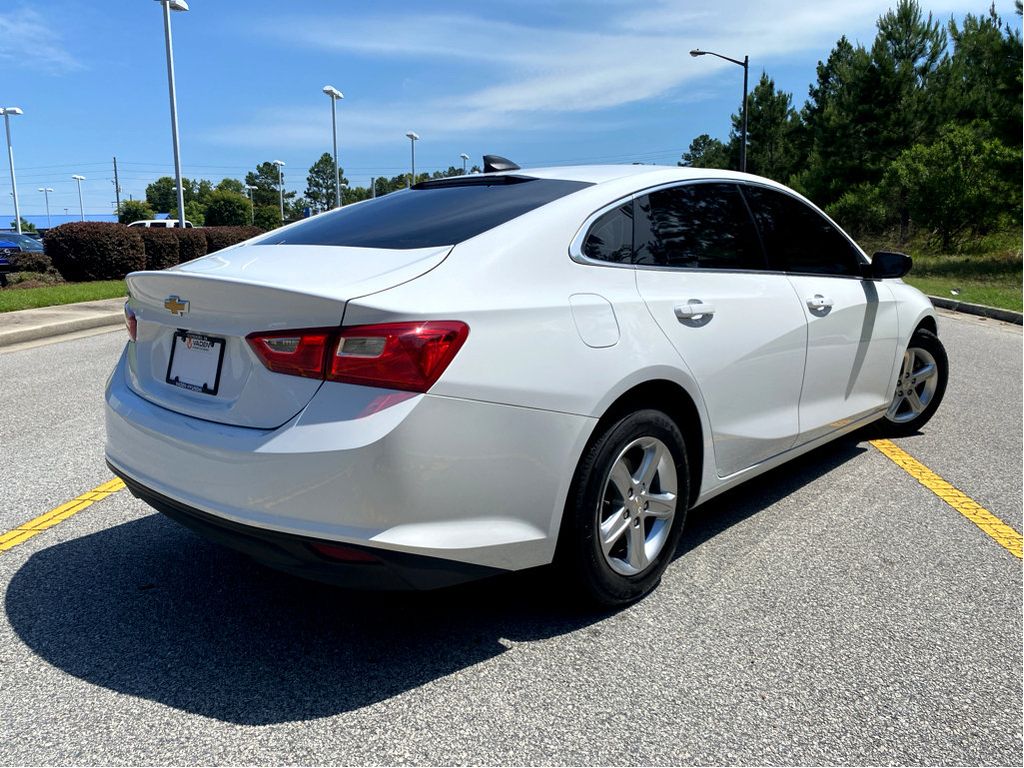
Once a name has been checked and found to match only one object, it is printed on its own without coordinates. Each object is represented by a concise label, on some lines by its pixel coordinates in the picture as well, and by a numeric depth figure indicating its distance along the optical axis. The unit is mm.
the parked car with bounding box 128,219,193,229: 41816
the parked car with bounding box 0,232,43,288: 18109
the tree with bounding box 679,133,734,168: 52312
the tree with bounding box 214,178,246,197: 126488
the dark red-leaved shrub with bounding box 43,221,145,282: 17688
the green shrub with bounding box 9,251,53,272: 17828
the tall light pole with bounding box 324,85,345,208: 38906
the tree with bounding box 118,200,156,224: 87125
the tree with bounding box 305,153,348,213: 140000
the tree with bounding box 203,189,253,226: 89812
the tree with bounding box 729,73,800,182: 45812
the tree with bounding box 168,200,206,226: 97812
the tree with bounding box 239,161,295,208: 121000
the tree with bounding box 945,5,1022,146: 22062
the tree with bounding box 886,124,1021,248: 21859
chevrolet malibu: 2334
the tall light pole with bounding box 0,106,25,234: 56750
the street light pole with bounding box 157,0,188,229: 23406
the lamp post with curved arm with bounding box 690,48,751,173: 30062
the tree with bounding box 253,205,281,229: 101750
